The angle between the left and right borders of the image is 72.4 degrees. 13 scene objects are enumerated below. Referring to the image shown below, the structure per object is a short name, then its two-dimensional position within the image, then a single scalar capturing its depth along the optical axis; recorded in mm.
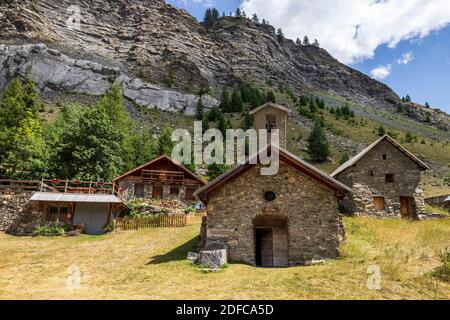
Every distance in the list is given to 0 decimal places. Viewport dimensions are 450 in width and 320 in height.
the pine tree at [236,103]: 99919
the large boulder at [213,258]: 14002
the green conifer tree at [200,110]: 92881
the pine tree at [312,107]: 109825
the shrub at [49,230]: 24156
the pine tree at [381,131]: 92475
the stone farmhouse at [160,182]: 39750
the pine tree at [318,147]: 70000
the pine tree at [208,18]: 173450
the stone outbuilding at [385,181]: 28312
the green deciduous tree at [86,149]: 32656
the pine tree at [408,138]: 90600
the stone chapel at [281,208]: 15039
